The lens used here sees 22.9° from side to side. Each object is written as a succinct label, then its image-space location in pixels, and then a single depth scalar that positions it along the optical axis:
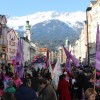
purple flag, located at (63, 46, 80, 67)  11.66
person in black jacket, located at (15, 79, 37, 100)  5.69
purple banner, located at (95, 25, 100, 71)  6.11
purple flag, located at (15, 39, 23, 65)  12.35
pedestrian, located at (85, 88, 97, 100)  4.64
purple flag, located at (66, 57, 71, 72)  13.06
